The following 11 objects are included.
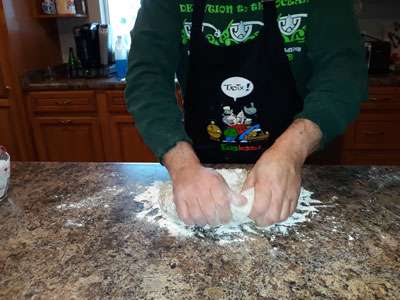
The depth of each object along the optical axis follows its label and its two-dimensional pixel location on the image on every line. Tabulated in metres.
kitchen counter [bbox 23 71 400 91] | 2.01
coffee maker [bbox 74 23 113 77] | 2.22
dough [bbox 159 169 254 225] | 0.58
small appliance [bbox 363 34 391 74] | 1.90
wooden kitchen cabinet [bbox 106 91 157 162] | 2.06
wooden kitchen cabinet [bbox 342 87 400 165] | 1.88
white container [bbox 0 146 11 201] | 0.70
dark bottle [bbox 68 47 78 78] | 2.29
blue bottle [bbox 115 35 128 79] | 2.13
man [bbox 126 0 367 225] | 0.59
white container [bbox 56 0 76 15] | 2.20
